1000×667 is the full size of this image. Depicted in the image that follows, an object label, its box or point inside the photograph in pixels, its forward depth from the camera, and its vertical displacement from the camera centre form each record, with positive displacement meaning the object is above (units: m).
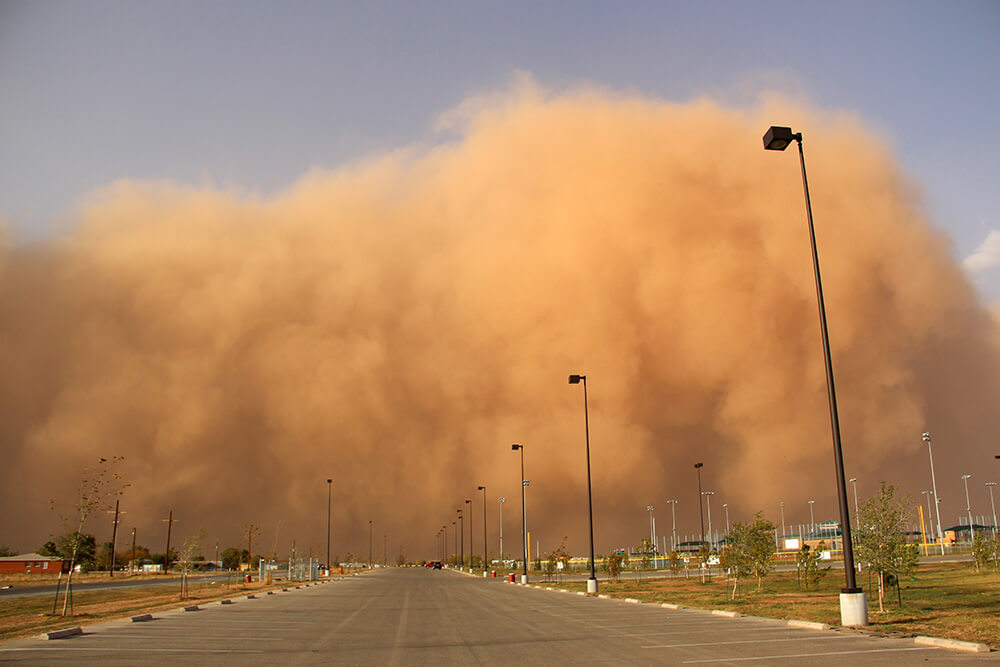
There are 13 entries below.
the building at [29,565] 84.12 -5.73
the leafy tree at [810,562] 27.73 -2.41
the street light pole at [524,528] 52.82 -1.83
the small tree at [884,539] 18.31 -1.00
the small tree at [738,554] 25.72 -1.84
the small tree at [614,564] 44.88 -3.65
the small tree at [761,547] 26.31 -1.62
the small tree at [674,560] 43.88 -3.40
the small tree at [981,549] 33.59 -2.38
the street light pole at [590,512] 32.12 -0.40
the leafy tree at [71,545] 25.05 -1.08
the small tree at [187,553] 33.10 -1.88
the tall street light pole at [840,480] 14.41 +0.40
